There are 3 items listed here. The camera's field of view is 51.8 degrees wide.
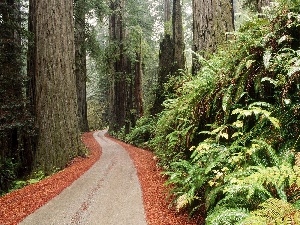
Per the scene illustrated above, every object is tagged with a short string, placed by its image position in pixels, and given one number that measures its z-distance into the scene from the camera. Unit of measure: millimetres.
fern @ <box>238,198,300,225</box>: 2487
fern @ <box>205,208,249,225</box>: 3045
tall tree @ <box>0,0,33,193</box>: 9727
